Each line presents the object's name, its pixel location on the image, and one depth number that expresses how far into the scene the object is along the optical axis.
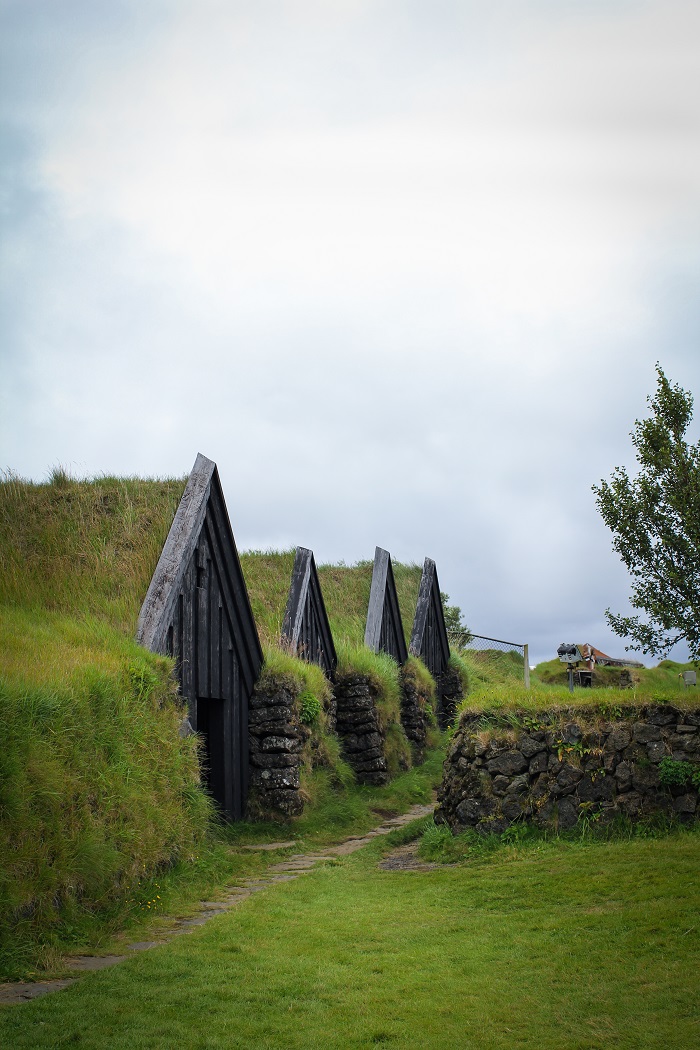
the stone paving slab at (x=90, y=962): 7.07
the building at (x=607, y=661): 37.59
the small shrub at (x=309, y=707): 15.79
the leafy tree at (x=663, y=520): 22.47
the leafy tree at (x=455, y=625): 38.06
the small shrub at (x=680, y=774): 10.94
